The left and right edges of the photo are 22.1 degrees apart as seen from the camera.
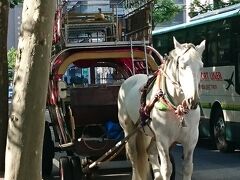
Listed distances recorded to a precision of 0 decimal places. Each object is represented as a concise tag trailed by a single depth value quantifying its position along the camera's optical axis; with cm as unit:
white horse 632
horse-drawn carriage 864
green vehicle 1397
